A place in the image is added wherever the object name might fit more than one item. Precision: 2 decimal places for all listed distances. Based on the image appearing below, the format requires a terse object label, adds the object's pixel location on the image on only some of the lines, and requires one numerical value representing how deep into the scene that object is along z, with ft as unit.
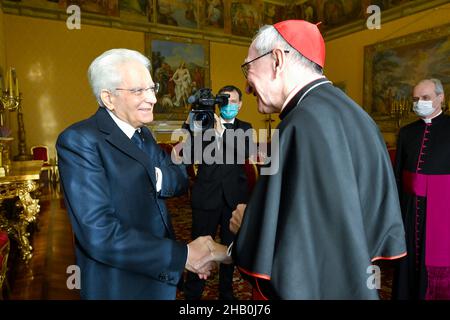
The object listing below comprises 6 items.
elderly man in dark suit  4.43
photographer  9.50
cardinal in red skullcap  3.44
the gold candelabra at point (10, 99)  13.70
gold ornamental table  11.55
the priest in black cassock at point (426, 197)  9.30
